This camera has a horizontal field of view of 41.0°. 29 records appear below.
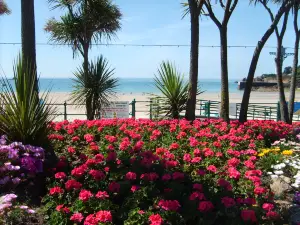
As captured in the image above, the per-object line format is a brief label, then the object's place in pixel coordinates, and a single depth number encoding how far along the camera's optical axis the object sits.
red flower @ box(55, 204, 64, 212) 3.48
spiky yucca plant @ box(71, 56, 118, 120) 10.66
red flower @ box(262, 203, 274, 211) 3.71
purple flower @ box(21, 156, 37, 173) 4.25
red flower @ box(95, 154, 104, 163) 4.57
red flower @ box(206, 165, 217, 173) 4.66
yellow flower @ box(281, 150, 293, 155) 5.80
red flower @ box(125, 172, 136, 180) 4.15
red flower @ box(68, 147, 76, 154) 5.13
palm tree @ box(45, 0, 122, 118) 12.31
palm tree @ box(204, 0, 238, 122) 8.80
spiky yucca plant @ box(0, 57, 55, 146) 4.75
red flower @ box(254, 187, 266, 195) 4.05
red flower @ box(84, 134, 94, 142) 5.65
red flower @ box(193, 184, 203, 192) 4.07
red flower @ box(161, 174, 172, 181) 4.29
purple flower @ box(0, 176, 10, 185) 3.93
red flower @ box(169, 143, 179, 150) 5.52
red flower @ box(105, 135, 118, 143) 5.72
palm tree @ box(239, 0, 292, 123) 9.08
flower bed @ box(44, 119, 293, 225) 3.58
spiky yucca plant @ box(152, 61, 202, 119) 8.87
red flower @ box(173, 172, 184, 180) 4.33
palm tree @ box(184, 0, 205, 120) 8.27
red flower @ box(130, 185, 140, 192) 3.95
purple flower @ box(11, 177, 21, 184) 3.94
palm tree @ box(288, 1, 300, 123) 12.38
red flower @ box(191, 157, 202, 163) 4.90
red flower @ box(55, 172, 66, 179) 4.08
